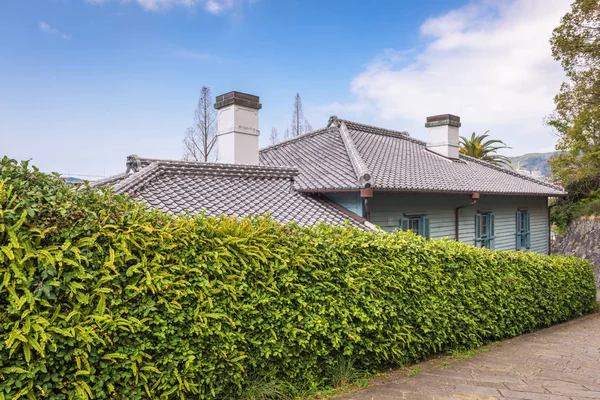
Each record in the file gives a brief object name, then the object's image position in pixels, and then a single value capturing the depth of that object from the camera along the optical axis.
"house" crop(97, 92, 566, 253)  8.33
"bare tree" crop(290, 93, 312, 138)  38.81
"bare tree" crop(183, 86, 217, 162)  30.48
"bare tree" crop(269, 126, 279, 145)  39.69
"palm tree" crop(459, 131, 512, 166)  30.53
